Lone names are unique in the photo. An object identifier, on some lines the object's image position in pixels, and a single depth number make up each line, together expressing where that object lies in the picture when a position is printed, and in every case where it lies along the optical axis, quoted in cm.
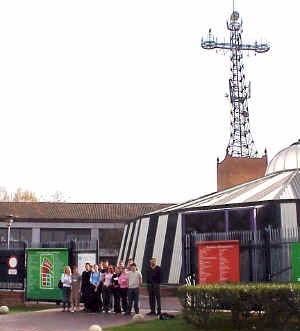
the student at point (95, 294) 1658
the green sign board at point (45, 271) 1852
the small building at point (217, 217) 2255
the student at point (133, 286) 1535
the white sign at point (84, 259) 1847
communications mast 5203
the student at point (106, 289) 1647
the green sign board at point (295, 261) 1398
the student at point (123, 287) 1600
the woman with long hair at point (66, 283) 1686
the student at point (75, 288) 1684
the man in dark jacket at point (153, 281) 1504
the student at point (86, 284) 1666
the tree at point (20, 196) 7394
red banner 1467
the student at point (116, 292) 1613
